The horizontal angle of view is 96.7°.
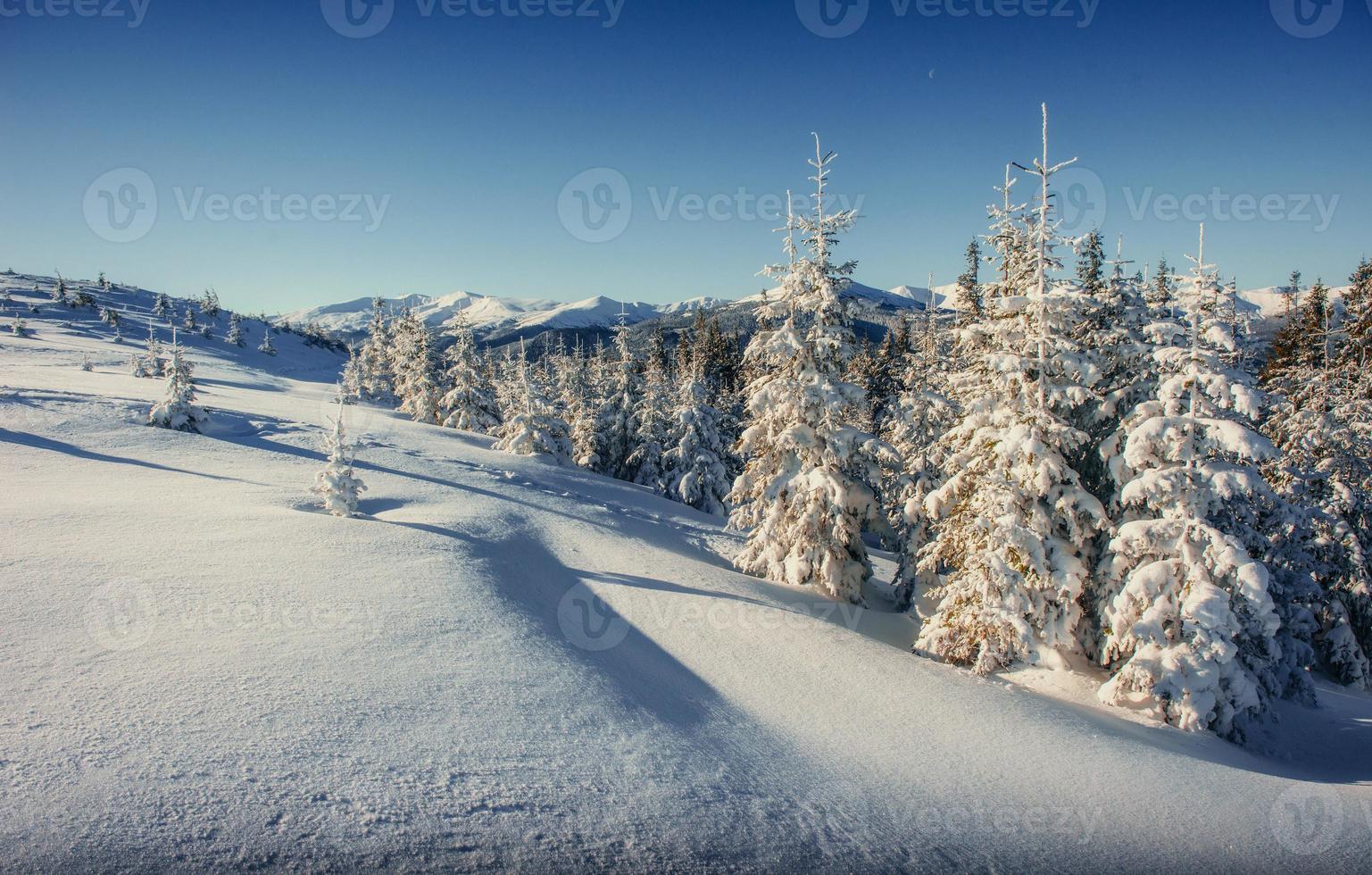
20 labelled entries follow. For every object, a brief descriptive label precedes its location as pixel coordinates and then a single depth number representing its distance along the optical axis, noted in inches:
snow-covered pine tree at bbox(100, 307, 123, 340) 2568.9
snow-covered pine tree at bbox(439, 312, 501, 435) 1696.6
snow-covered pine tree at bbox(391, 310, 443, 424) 1835.6
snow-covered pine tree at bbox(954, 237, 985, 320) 836.1
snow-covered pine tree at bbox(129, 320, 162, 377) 1394.1
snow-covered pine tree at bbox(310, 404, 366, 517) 589.0
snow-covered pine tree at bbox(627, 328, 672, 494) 1560.0
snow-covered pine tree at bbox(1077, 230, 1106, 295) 630.5
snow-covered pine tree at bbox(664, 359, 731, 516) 1418.6
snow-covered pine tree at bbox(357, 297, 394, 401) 2534.4
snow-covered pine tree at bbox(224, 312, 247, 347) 2977.4
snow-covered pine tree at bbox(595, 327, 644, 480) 1676.9
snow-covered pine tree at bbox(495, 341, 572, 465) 1322.6
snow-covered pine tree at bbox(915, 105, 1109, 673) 510.3
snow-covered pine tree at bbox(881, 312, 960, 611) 772.0
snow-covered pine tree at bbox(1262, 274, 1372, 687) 806.5
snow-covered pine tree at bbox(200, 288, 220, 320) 3751.0
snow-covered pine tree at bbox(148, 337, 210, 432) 862.5
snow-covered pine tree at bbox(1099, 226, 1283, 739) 435.5
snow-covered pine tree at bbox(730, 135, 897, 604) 673.6
